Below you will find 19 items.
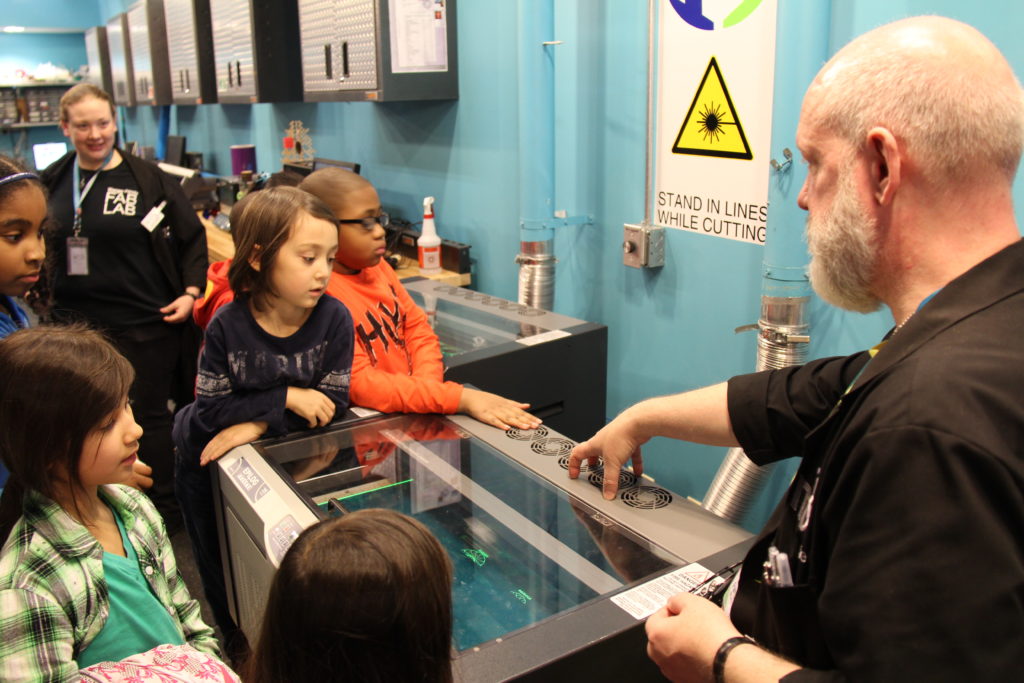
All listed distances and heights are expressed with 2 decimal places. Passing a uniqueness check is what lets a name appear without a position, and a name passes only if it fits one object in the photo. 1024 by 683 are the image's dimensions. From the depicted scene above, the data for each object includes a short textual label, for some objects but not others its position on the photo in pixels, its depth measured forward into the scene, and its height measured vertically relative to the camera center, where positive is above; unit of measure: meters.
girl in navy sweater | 1.53 -0.35
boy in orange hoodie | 1.62 -0.37
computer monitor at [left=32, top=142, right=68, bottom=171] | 7.00 +0.08
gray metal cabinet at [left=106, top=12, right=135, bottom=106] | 5.80 +0.73
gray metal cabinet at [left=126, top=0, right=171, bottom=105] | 5.09 +0.70
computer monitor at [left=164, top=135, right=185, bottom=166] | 5.79 +0.06
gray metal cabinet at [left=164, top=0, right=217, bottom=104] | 4.44 +0.61
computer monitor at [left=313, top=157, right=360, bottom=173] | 3.35 -0.03
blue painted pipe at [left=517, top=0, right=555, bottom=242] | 2.39 +0.10
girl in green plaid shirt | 0.92 -0.44
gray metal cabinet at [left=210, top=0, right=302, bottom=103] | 3.76 +0.51
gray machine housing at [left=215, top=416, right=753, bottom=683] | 0.91 -0.54
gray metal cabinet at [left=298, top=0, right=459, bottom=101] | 2.82 +0.37
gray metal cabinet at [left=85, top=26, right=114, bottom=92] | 6.53 +0.85
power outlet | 2.35 -0.27
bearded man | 0.63 -0.22
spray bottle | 3.10 -0.35
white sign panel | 1.99 +0.09
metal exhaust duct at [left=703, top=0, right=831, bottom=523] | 1.69 -0.21
